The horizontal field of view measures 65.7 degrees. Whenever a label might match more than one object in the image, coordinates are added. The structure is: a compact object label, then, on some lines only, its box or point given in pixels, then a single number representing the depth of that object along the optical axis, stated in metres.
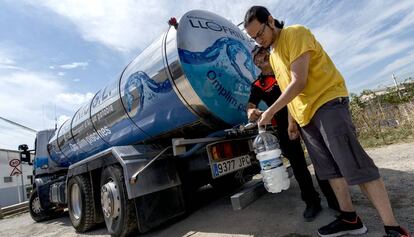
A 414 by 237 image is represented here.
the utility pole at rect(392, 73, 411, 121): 9.20
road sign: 13.05
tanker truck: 3.38
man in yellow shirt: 2.11
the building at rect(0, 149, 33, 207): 23.89
